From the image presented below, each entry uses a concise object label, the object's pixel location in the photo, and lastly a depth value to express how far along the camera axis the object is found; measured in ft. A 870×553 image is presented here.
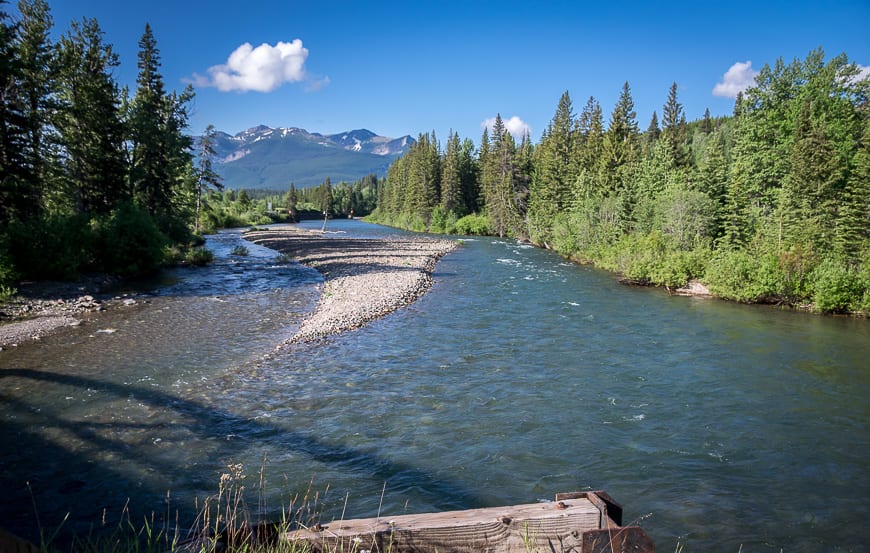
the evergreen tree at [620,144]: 150.51
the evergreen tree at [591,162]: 156.76
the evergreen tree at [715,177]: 105.29
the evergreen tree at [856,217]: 78.89
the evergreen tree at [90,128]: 100.32
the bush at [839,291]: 68.90
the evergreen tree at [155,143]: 118.62
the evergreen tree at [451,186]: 282.77
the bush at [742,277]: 75.84
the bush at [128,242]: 90.74
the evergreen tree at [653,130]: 306.14
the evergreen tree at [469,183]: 302.04
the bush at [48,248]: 73.61
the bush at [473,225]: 255.29
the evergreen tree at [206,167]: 207.51
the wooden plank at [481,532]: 9.61
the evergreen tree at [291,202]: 433.07
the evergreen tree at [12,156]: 77.97
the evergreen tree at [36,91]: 82.99
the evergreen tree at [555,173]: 183.83
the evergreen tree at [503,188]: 232.53
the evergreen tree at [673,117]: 245.14
